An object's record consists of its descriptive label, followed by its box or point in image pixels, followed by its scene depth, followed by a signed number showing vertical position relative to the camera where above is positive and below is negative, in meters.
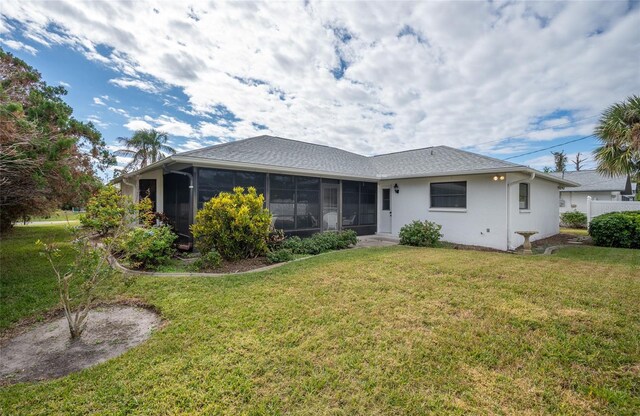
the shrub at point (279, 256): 7.54 -1.30
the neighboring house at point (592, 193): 21.62 +1.39
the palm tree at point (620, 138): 9.59 +2.57
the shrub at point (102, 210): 5.84 -0.03
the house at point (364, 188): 9.17 +0.83
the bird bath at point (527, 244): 8.99 -1.13
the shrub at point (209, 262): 6.81 -1.31
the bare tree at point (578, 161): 40.18 +7.17
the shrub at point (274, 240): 8.43 -0.94
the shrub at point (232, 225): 7.22 -0.42
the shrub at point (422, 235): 10.15 -0.94
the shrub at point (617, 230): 9.78 -0.74
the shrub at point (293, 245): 8.80 -1.16
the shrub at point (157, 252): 6.79 -1.11
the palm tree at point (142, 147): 26.38 +6.01
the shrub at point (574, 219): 17.67 -0.61
